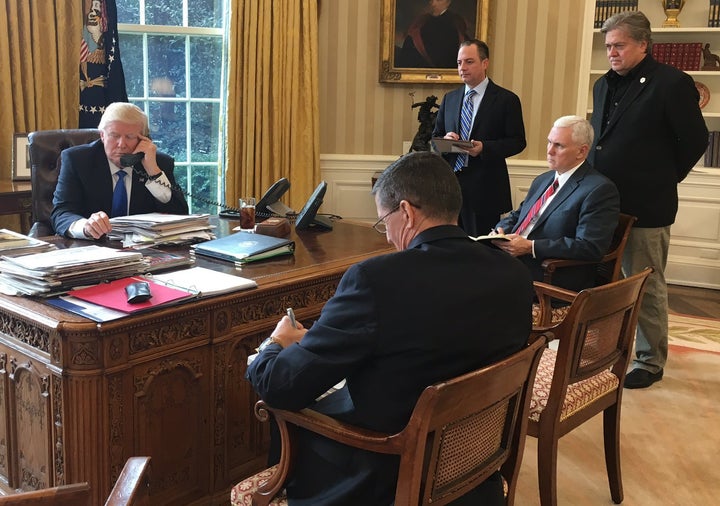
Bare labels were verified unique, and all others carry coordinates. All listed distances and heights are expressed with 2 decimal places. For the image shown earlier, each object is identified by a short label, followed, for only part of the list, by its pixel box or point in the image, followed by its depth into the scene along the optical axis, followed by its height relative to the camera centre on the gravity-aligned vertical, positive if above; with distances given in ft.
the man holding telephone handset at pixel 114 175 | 9.32 -0.93
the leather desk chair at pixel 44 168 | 10.61 -0.97
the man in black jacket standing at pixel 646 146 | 10.80 -0.44
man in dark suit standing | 13.32 -0.44
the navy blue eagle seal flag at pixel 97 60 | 14.40 +0.80
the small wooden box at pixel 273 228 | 9.20 -1.49
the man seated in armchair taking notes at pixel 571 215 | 9.95 -1.36
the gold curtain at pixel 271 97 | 16.39 +0.19
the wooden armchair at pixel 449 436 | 4.50 -2.12
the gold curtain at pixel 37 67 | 13.43 +0.60
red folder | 6.11 -1.63
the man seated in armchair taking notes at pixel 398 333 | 4.73 -1.43
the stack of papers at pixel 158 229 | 8.45 -1.44
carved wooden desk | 5.99 -2.45
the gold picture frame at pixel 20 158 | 13.23 -1.04
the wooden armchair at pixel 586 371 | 6.78 -2.50
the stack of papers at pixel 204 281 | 6.68 -1.62
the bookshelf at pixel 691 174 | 17.31 -1.29
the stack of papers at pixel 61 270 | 6.42 -1.48
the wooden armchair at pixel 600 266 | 9.43 -2.09
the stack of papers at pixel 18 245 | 7.36 -1.46
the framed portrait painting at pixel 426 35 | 17.37 +1.73
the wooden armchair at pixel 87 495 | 2.91 -1.56
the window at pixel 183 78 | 16.15 +0.55
